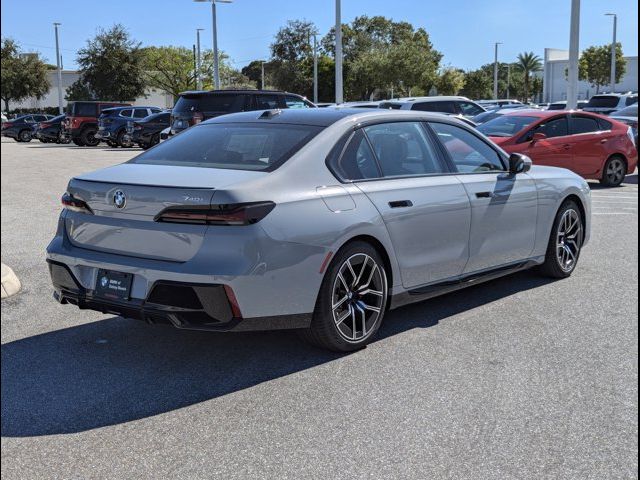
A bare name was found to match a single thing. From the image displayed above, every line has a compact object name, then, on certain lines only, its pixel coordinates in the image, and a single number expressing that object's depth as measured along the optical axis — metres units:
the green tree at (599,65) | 81.88
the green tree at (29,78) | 60.06
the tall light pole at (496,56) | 70.50
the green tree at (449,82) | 76.44
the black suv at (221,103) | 19.23
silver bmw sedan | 4.25
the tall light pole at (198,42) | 50.50
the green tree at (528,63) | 96.75
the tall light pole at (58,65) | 56.16
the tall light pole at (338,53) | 28.61
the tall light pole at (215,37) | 38.91
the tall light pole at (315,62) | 61.10
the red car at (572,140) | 14.11
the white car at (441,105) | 21.33
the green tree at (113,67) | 60.59
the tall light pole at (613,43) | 57.34
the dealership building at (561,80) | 89.94
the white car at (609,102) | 29.05
